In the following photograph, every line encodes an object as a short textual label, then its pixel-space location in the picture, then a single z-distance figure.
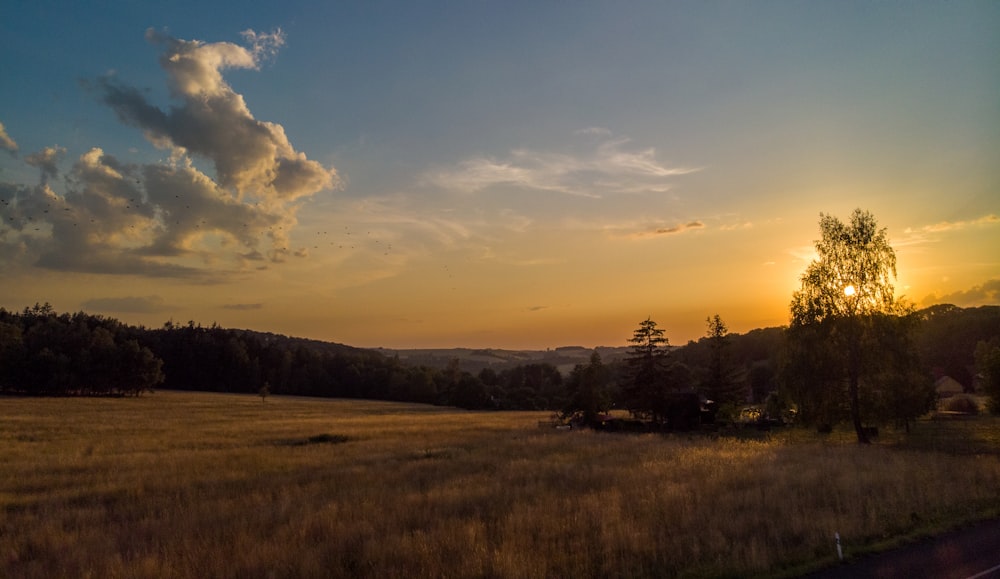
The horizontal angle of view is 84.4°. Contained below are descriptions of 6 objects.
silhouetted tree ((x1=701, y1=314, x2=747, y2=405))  62.94
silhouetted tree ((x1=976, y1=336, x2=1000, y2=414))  44.28
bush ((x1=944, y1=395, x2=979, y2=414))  63.72
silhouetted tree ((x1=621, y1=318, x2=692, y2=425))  51.31
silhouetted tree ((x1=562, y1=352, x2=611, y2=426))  56.22
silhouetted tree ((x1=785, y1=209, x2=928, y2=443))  35.06
